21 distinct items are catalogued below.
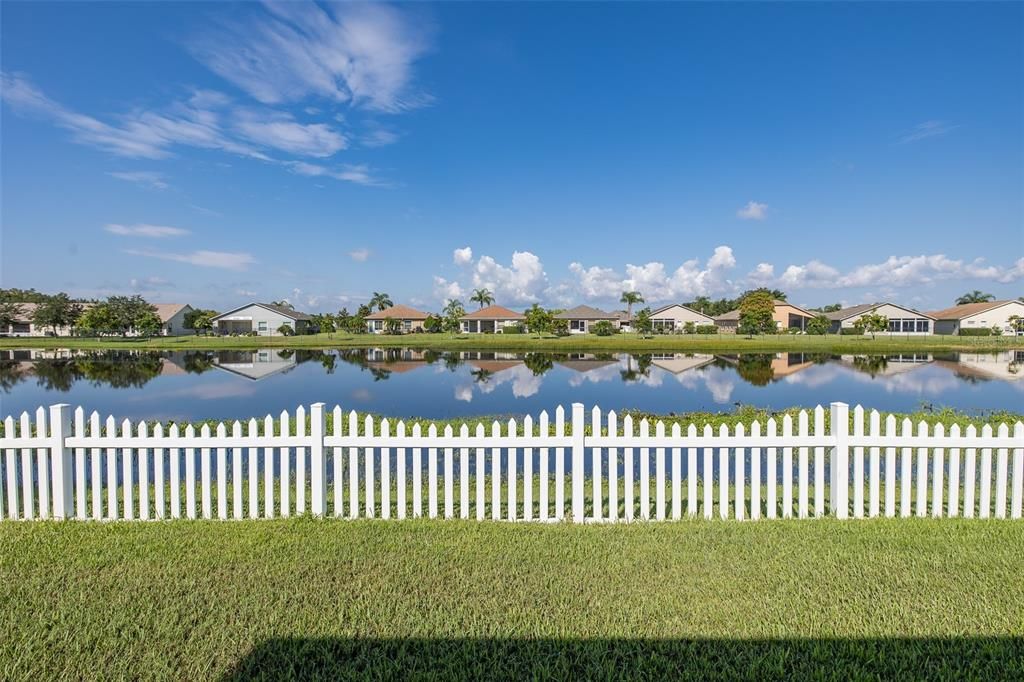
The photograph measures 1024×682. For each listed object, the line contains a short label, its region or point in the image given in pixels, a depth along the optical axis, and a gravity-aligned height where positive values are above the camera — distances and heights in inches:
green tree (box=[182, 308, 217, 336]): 3080.7 +66.0
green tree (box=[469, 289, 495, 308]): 3801.7 +230.8
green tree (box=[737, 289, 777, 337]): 2655.0 +39.5
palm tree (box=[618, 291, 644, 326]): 3654.0 +206.7
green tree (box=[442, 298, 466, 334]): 3277.6 +95.1
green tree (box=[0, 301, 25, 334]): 2809.1 +103.2
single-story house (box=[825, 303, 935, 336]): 2837.1 +40.4
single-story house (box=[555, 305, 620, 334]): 3319.4 +64.7
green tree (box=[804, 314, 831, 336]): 2753.0 +6.7
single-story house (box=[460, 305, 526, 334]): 3329.2 +57.7
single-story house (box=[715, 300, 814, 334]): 3137.3 +63.3
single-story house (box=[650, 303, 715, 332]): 3164.4 +63.8
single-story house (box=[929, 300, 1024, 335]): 2751.0 +53.6
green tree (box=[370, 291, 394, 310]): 4249.5 +240.6
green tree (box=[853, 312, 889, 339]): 2576.3 +19.2
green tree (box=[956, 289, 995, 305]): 4194.4 +225.6
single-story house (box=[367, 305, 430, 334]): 3425.2 +76.9
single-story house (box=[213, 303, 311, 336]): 3056.1 +69.5
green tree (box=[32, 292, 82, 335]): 2741.1 +107.1
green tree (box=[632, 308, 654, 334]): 2992.1 +26.8
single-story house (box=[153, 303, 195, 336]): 3070.9 +90.9
